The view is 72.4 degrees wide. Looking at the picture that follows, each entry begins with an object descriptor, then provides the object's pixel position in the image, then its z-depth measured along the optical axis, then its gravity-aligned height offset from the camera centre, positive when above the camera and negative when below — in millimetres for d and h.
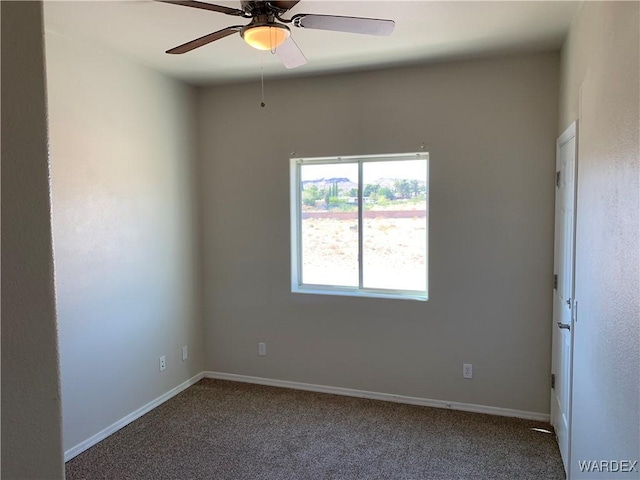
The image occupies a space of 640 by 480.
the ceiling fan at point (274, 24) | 1961 +907
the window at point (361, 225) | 3646 -66
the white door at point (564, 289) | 2492 -469
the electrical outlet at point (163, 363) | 3697 -1225
